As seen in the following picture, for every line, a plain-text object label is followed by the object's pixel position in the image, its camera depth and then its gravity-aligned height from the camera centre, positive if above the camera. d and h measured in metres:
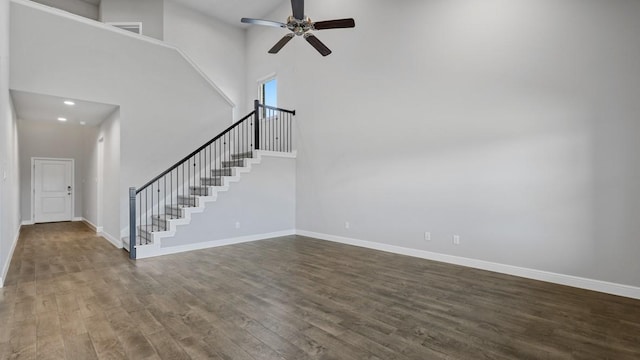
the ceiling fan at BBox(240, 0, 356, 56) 3.90 +2.02
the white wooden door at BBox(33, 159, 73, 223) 9.28 -0.33
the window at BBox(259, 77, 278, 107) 8.14 +2.35
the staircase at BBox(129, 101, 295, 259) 5.37 -0.02
